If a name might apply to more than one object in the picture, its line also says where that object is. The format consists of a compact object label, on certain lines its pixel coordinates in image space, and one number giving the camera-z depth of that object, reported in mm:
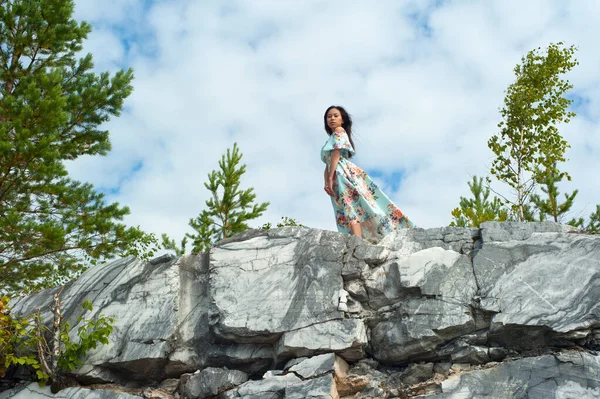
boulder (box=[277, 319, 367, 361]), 5609
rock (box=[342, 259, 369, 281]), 5945
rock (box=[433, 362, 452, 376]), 5477
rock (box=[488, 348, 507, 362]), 5422
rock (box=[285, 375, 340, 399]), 5375
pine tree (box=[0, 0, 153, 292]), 9281
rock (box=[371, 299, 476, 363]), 5484
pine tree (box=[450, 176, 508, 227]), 11266
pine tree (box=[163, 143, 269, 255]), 11758
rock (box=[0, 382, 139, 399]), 6000
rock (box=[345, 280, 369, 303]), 5883
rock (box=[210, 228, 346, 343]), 5805
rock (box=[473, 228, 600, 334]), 5289
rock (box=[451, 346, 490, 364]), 5414
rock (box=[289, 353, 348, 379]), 5512
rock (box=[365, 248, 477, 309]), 5637
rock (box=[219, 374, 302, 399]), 5535
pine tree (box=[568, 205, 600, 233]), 11984
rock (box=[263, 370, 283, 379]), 5680
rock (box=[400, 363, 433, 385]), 5500
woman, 6598
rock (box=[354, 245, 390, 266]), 6004
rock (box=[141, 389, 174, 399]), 5946
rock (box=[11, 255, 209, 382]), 6121
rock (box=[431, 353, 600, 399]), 4980
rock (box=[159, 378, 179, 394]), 6080
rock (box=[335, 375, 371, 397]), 5559
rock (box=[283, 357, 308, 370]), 5661
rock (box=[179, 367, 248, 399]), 5816
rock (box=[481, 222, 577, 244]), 5840
